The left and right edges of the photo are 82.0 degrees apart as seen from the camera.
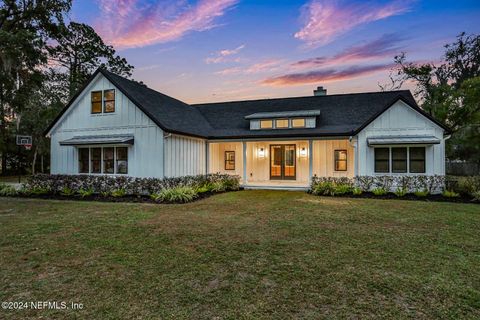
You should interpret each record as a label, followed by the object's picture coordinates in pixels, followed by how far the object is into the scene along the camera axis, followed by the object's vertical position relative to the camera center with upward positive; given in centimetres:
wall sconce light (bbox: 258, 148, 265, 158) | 1568 +64
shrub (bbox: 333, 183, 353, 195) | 1169 -109
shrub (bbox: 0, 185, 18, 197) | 1216 -117
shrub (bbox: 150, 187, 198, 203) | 1029 -118
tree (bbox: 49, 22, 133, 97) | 2591 +1106
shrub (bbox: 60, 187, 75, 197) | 1180 -117
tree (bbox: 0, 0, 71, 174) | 1565 +692
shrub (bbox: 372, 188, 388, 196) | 1122 -117
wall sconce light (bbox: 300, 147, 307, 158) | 1505 +64
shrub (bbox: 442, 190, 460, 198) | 1055 -119
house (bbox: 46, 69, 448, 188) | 1159 +123
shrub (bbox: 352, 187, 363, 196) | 1143 -116
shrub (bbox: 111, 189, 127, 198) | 1108 -115
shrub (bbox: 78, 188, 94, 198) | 1136 -114
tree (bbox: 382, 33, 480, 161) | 1858 +541
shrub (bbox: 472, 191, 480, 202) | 994 -119
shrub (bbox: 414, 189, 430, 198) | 1073 -118
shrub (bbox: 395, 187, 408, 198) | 1093 -115
